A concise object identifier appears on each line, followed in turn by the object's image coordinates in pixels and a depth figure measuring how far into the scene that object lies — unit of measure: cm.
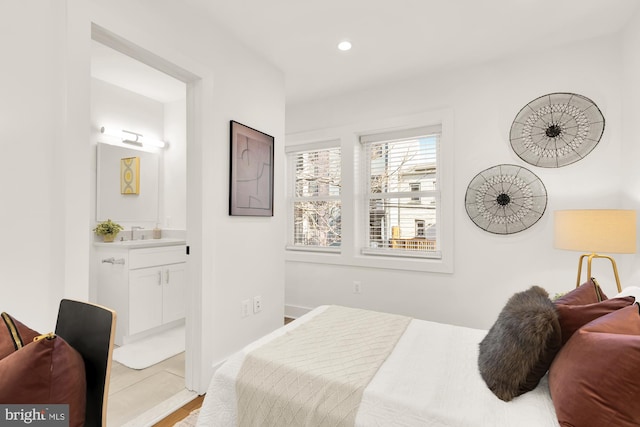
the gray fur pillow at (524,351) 113
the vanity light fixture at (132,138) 338
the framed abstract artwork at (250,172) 242
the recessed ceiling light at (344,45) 257
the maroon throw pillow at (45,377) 74
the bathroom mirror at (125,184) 333
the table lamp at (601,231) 189
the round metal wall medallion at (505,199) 267
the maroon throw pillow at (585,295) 134
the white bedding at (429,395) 105
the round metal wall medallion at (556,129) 248
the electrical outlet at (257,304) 266
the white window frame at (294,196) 378
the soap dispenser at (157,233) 376
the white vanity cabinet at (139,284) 293
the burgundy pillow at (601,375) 87
